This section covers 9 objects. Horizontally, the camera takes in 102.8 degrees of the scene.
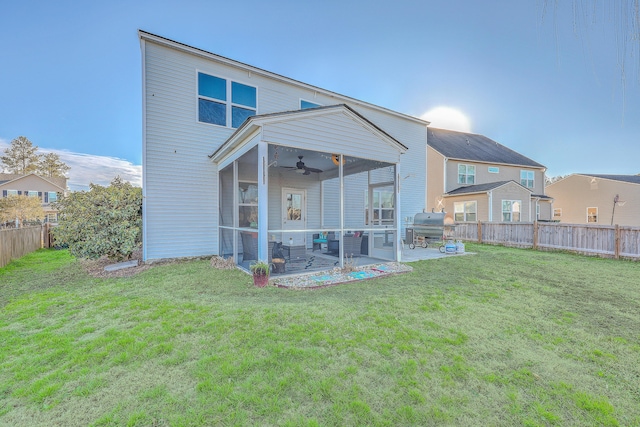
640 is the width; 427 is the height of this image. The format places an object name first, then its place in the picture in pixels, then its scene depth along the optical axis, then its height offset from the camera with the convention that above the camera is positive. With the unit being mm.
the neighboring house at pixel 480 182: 16203 +2277
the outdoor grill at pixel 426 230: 10273 -738
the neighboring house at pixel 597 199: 18812 +1081
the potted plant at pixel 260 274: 5129 -1230
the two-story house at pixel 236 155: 6211 +1627
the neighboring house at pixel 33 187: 24875 +2676
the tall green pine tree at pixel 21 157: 32625 +7336
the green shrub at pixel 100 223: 6961 -276
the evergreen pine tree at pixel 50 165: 34938 +6787
